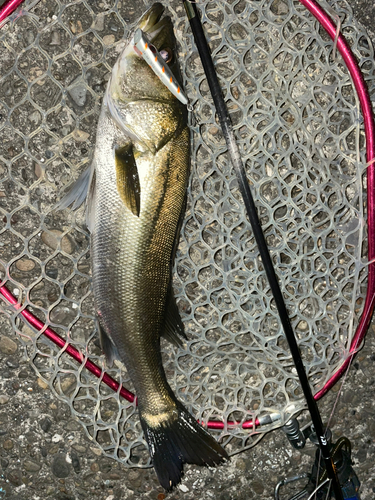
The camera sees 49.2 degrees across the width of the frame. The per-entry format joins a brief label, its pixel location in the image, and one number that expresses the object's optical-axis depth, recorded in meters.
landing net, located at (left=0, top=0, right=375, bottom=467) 0.60
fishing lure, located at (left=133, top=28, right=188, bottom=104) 0.49
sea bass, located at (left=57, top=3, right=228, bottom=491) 0.52
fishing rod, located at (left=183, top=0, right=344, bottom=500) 0.54
